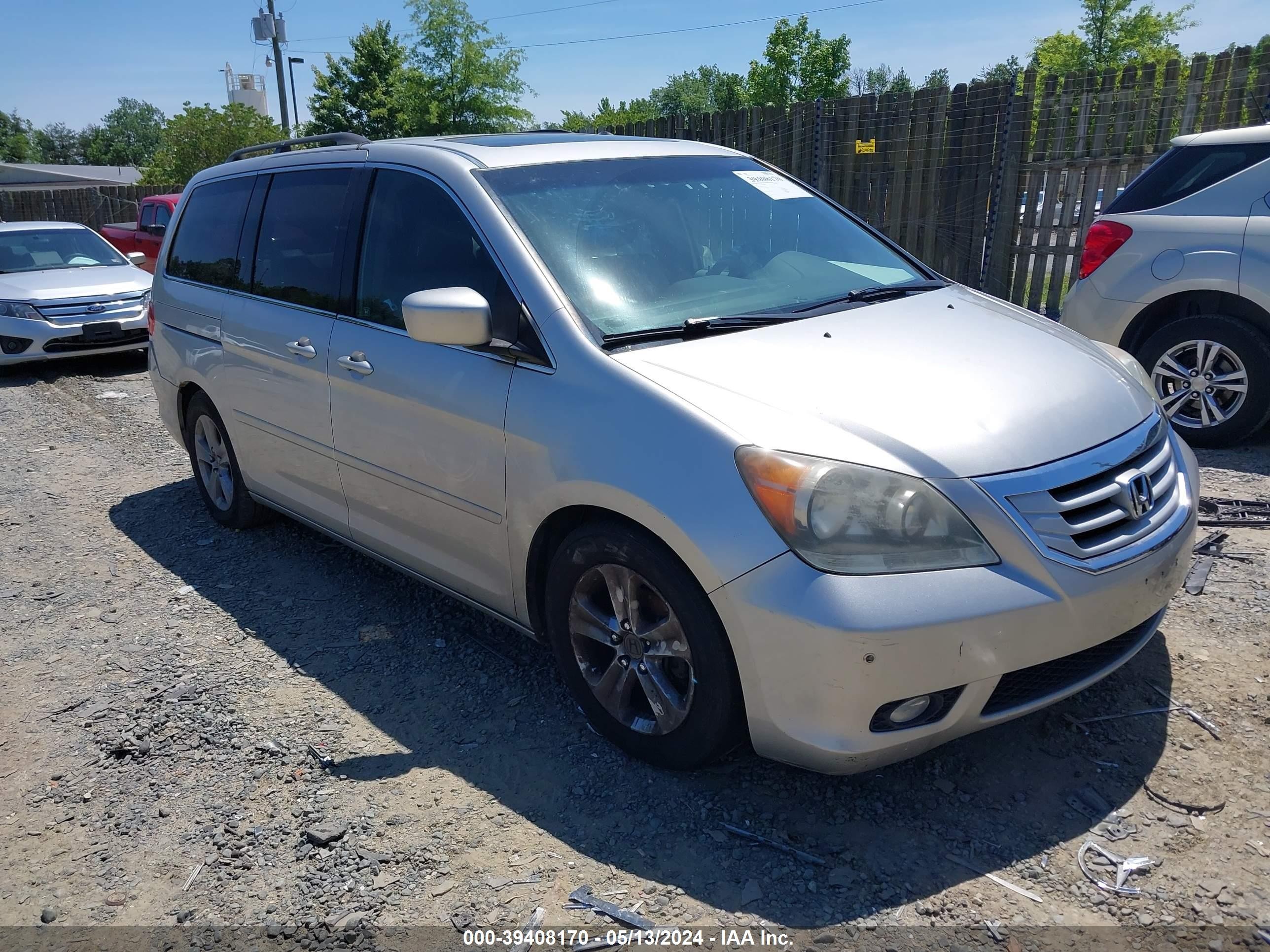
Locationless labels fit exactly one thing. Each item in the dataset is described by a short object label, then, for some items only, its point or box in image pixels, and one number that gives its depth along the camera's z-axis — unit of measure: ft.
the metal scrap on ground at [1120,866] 8.06
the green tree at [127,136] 352.28
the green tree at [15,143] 338.34
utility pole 111.86
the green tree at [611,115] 211.61
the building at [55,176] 188.55
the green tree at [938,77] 203.10
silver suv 18.28
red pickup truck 48.29
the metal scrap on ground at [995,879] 8.07
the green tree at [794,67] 202.08
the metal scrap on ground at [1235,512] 15.23
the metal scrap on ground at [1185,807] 8.94
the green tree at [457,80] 109.70
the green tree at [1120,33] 158.92
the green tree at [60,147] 371.56
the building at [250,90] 191.11
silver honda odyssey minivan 8.19
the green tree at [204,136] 98.27
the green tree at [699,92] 305.32
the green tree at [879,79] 301.22
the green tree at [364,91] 139.54
